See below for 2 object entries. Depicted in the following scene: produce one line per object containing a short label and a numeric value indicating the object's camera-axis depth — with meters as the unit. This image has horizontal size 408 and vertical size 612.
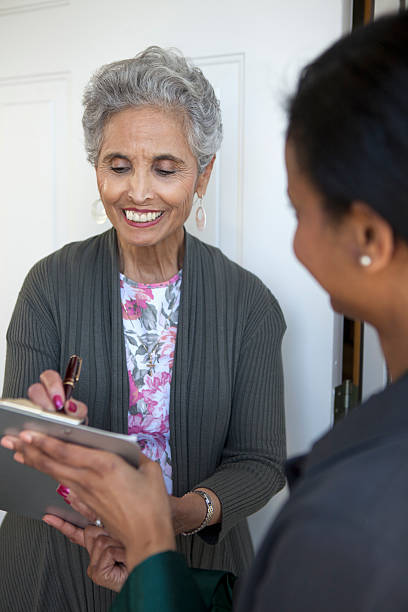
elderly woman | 1.35
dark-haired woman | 0.48
